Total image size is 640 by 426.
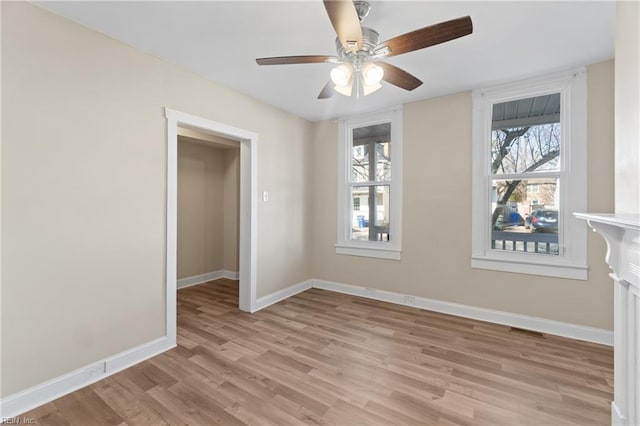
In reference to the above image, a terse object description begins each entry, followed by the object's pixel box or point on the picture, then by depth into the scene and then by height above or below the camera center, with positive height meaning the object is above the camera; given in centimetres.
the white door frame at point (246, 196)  294 +20
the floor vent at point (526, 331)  286 -123
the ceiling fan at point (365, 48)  146 +101
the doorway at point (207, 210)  470 +4
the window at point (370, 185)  382 +40
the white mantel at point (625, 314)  128 -50
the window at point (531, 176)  276 +40
